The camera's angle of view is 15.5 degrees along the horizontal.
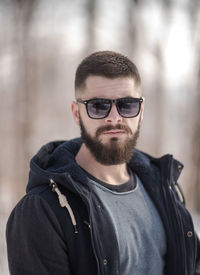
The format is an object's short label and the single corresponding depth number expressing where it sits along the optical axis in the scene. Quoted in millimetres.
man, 1394
